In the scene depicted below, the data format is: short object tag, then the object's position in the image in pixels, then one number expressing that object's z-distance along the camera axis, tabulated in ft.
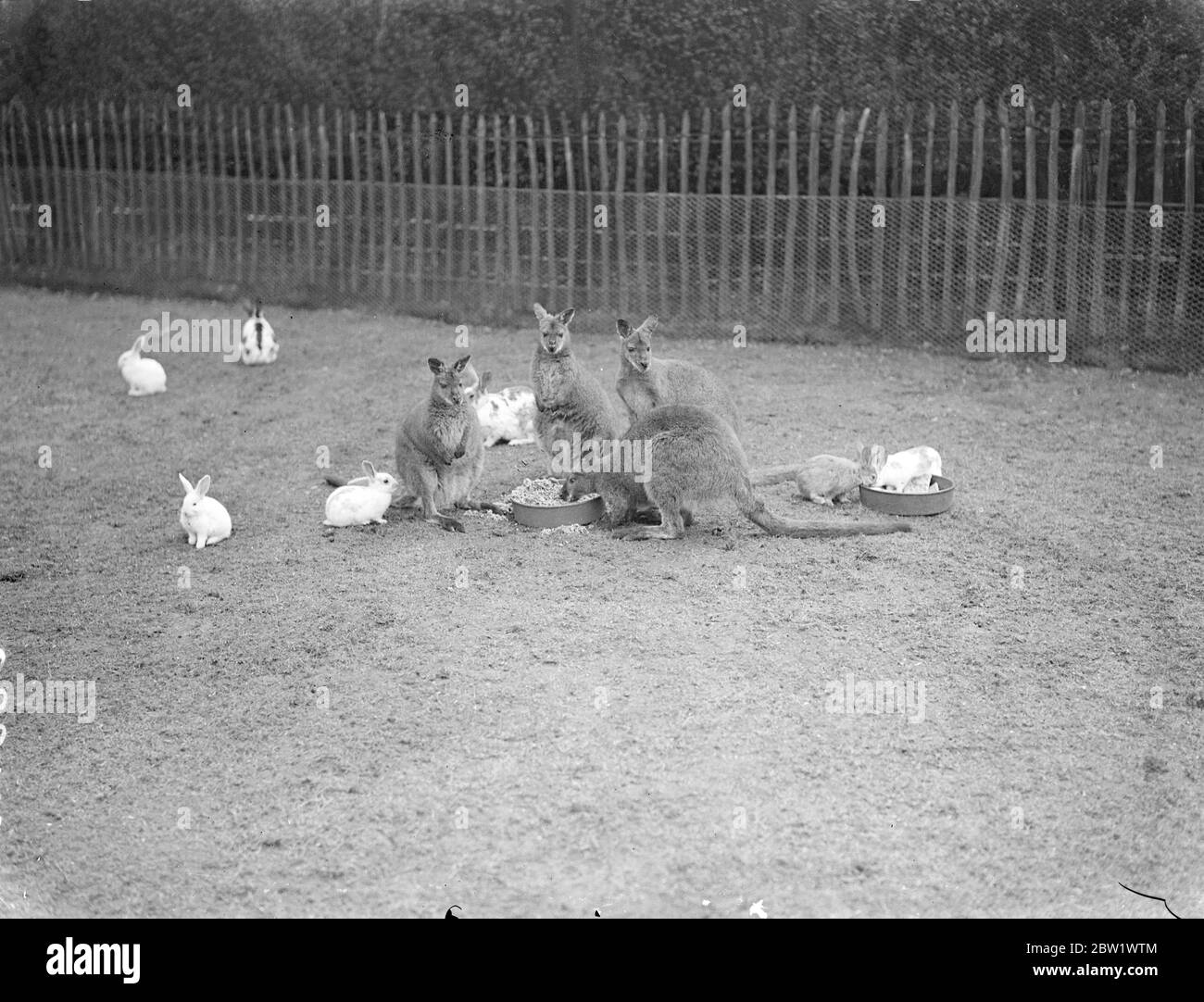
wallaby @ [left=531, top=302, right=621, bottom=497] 28.63
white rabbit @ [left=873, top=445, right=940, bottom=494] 27.55
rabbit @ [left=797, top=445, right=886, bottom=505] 28.48
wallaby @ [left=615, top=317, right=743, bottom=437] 29.12
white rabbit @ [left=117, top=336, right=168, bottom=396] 39.75
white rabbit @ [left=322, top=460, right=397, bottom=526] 27.35
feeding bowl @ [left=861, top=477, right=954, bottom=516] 27.27
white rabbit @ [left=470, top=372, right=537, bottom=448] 33.68
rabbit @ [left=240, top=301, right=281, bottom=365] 42.88
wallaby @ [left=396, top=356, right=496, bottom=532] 27.66
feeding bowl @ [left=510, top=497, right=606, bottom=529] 27.40
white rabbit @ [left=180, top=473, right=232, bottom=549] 26.76
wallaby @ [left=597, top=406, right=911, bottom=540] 25.95
